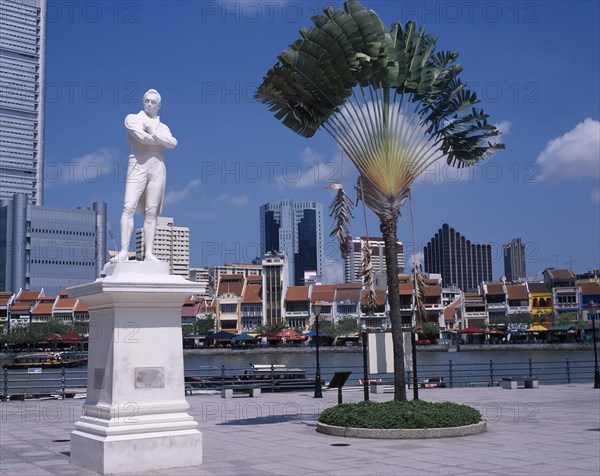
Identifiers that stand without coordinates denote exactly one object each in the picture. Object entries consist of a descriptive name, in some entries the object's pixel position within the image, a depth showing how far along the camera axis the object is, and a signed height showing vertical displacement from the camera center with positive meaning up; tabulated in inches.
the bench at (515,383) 1156.5 -83.5
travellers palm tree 641.0 +209.5
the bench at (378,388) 1094.4 -83.9
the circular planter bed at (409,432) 568.4 -76.9
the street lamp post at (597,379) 1145.4 -78.6
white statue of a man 478.9 +103.1
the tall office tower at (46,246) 6195.9 +731.4
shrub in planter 577.9 -65.6
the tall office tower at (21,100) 7032.5 +2188.8
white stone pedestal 434.0 -26.1
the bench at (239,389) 1067.3 -82.6
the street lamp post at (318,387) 1040.8 -76.1
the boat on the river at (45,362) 2829.7 -102.0
